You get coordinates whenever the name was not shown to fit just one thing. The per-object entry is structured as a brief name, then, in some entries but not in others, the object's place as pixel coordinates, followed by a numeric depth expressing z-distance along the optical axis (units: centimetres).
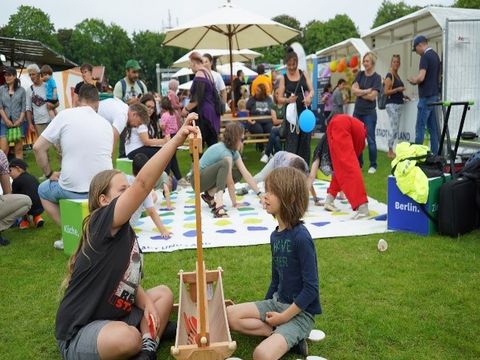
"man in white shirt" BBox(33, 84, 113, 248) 416
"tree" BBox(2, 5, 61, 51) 5759
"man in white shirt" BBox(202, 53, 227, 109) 747
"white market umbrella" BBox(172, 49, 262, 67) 1467
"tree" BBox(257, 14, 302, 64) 4506
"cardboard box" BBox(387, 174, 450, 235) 438
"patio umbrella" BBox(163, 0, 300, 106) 881
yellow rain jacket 431
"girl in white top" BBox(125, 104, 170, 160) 595
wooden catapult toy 203
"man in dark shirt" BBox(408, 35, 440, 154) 785
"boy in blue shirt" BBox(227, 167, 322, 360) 243
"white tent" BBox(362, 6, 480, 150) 834
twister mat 459
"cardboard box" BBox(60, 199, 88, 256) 406
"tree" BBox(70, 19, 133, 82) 6012
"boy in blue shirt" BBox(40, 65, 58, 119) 945
